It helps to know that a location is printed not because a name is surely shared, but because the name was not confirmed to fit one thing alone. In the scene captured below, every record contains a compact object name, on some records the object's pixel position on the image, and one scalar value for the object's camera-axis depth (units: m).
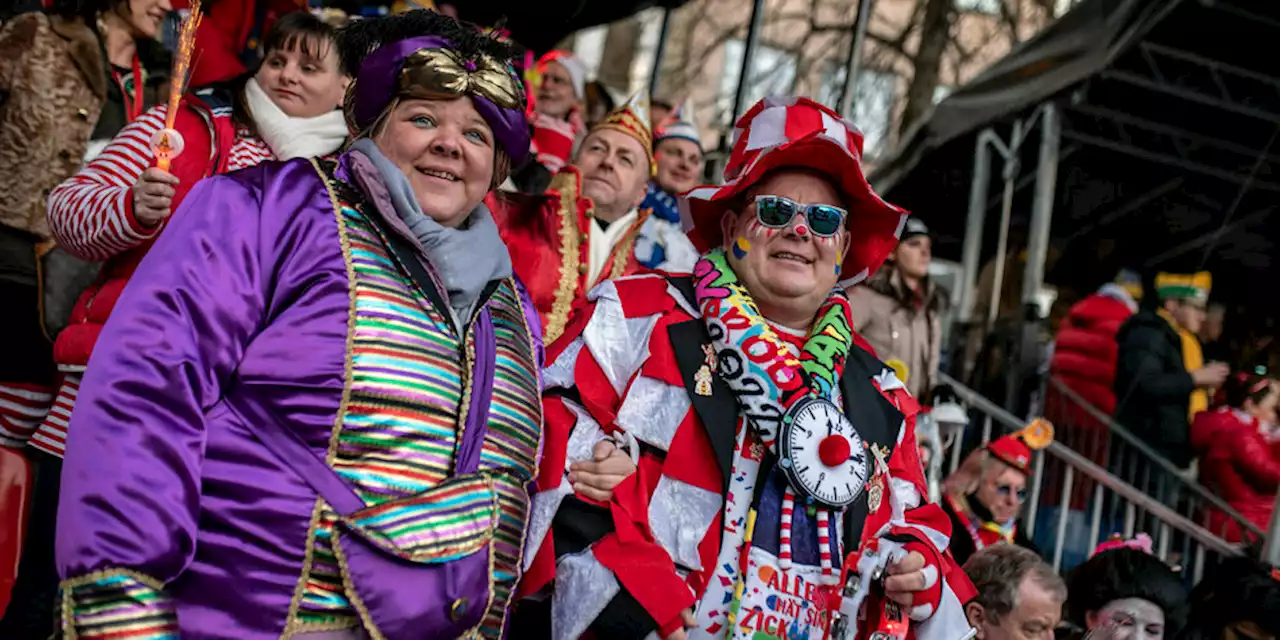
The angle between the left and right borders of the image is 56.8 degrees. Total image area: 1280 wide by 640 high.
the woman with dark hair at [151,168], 3.06
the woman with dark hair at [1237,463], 8.11
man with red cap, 5.96
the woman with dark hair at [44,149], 3.70
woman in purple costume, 2.06
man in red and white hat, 2.88
